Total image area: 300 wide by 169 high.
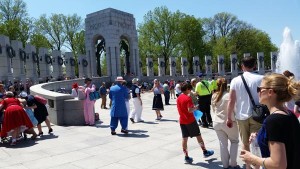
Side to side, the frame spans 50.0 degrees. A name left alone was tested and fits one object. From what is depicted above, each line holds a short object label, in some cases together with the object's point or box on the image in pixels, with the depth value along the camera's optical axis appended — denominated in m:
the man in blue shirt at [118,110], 9.22
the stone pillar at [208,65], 48.76
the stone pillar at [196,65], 48.66
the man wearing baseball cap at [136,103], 11.49
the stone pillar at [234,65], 49.72
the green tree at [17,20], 45.83
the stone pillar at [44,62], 34.19
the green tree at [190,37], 57.69
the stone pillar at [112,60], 40.38
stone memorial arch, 40.28
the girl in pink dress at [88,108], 11.12
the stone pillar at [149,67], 44.88
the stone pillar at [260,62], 50.41
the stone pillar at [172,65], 46.79
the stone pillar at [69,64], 37.26
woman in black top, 2.13
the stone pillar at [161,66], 45.72
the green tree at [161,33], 57.97
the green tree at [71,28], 57.47
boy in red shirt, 6.11
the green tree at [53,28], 55.81
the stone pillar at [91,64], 42.53
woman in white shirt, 5.53
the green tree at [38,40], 50.47
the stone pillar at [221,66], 49.34
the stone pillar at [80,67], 40.42
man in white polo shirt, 4.71
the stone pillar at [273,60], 50.56
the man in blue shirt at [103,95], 17.77
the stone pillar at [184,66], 48.47
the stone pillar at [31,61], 31.72
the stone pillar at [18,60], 30.09
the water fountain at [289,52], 27.86
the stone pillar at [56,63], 35.12
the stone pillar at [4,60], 27.83
